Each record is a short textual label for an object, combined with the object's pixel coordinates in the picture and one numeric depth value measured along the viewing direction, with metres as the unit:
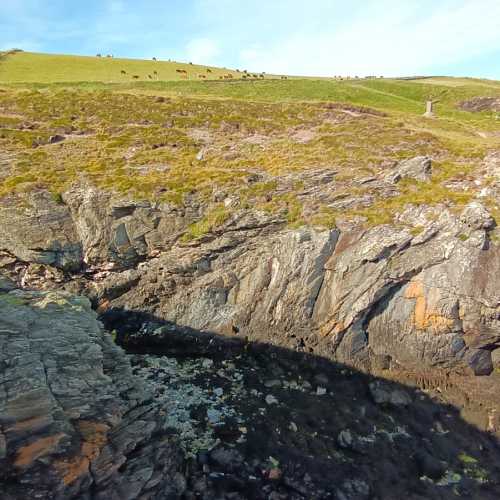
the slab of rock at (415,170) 35.00
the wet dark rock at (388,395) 25.00
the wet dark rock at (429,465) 20.92
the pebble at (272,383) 26.19
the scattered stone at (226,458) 20.42
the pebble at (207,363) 28.15
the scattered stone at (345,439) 22.11
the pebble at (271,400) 24.80
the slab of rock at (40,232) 33.09
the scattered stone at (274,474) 19.94
